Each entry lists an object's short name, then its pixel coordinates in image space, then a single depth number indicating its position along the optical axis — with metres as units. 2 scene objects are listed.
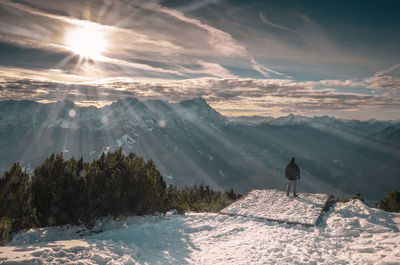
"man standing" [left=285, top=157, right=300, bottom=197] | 14.27
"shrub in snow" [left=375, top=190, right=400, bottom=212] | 16.97
